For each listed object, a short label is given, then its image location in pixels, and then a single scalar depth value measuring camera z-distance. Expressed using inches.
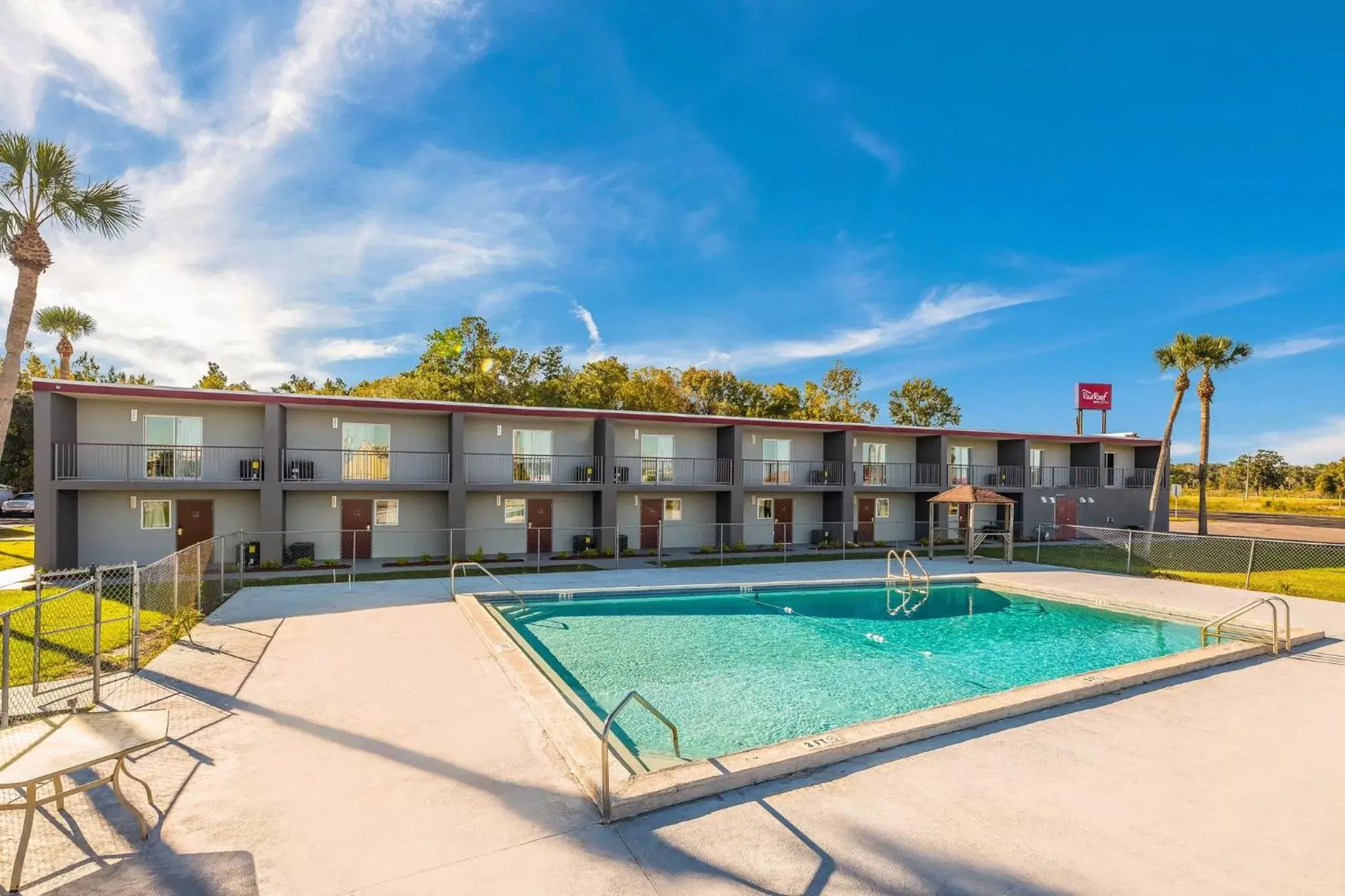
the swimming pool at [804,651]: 331.9
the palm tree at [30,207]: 608.4
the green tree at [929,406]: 2121.1
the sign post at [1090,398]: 1475.1
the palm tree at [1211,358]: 1200.2
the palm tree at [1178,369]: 1216.2
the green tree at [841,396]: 1973.4
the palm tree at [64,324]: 1274.6
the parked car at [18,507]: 1379.2
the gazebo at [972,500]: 850.1
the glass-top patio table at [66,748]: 154.7
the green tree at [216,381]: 1835.6
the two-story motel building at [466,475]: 692.7
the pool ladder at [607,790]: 182.2
